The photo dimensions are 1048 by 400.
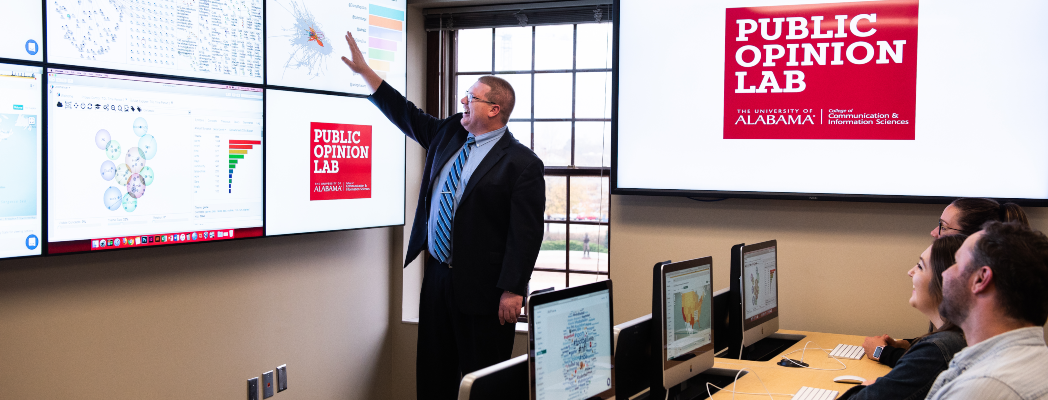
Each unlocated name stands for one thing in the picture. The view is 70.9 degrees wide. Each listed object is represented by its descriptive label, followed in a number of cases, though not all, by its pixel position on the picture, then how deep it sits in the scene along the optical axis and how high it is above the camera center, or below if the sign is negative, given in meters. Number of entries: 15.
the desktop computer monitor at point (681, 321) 2.22 -0.43
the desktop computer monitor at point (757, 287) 2.88 -0.41
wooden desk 2.45 -0.66
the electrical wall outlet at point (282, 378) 3.29 -0.87
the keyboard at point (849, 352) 2.89 -0.65
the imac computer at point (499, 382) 1.59 -0.44
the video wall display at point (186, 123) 2.21 +0.22
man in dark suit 2.87 -0.20
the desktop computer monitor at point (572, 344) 1.69 -0.38
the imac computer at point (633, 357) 2.14 -0.51
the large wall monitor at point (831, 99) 3.11 +0.40
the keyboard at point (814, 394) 2.31 -0.65
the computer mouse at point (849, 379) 2.51 -0.65
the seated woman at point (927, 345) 2.00 -0.43
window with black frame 3.88 +0.34
